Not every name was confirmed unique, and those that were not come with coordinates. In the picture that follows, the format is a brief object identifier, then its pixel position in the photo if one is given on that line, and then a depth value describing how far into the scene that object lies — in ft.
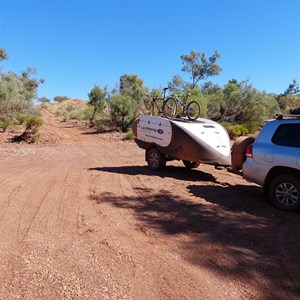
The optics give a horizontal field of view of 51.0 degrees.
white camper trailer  29.55
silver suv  19.80
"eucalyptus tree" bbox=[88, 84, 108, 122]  116.47
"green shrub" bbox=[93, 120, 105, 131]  91.22
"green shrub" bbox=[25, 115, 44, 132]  63.82
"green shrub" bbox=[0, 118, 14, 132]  72.59
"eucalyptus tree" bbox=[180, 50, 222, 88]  156.46
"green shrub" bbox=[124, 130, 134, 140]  71.76
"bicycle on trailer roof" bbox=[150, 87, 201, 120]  35.86
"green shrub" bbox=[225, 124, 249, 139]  69.51
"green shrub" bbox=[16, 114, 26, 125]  76.27
